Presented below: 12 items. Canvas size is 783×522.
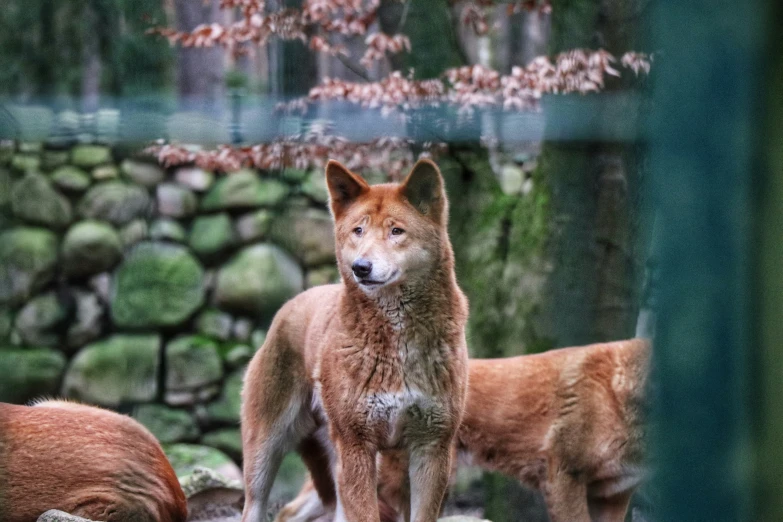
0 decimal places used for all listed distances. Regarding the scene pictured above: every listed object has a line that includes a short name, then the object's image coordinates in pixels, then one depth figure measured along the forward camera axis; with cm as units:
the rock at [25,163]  610
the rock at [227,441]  1139
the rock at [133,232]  645
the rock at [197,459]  1077
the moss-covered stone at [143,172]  721
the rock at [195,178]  872
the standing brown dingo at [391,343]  650
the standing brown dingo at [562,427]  897
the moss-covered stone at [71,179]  710
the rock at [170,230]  894
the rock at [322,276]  1000
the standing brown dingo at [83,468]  652
